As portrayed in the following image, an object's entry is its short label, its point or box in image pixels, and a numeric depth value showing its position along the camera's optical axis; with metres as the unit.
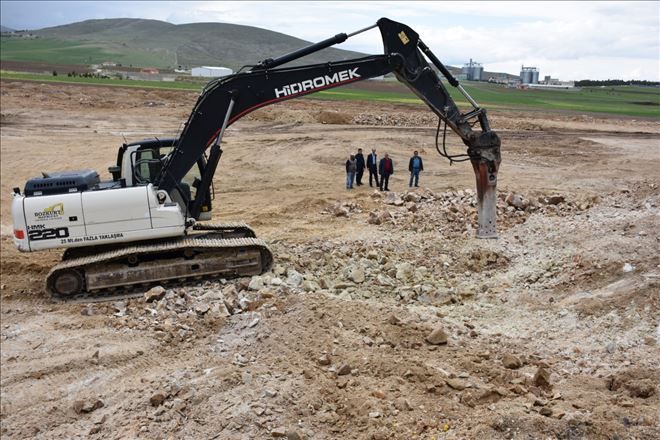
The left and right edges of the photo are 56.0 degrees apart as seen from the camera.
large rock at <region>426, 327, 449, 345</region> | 8.29
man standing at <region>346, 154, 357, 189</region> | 20.02
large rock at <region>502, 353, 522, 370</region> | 7.64
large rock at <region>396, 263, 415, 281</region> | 10.93
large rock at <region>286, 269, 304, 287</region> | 10.60
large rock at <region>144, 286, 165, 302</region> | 10.52
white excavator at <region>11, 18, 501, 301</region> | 10.77
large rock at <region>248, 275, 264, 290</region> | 10.49
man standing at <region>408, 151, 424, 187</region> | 19.72
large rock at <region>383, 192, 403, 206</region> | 16.28
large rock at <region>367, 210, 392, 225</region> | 14.81
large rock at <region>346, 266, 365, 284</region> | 10.82
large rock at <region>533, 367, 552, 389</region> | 7.08
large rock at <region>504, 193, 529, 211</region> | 14.54
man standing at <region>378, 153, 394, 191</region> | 19.33
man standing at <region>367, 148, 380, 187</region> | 19.84
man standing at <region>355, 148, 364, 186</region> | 20.14
